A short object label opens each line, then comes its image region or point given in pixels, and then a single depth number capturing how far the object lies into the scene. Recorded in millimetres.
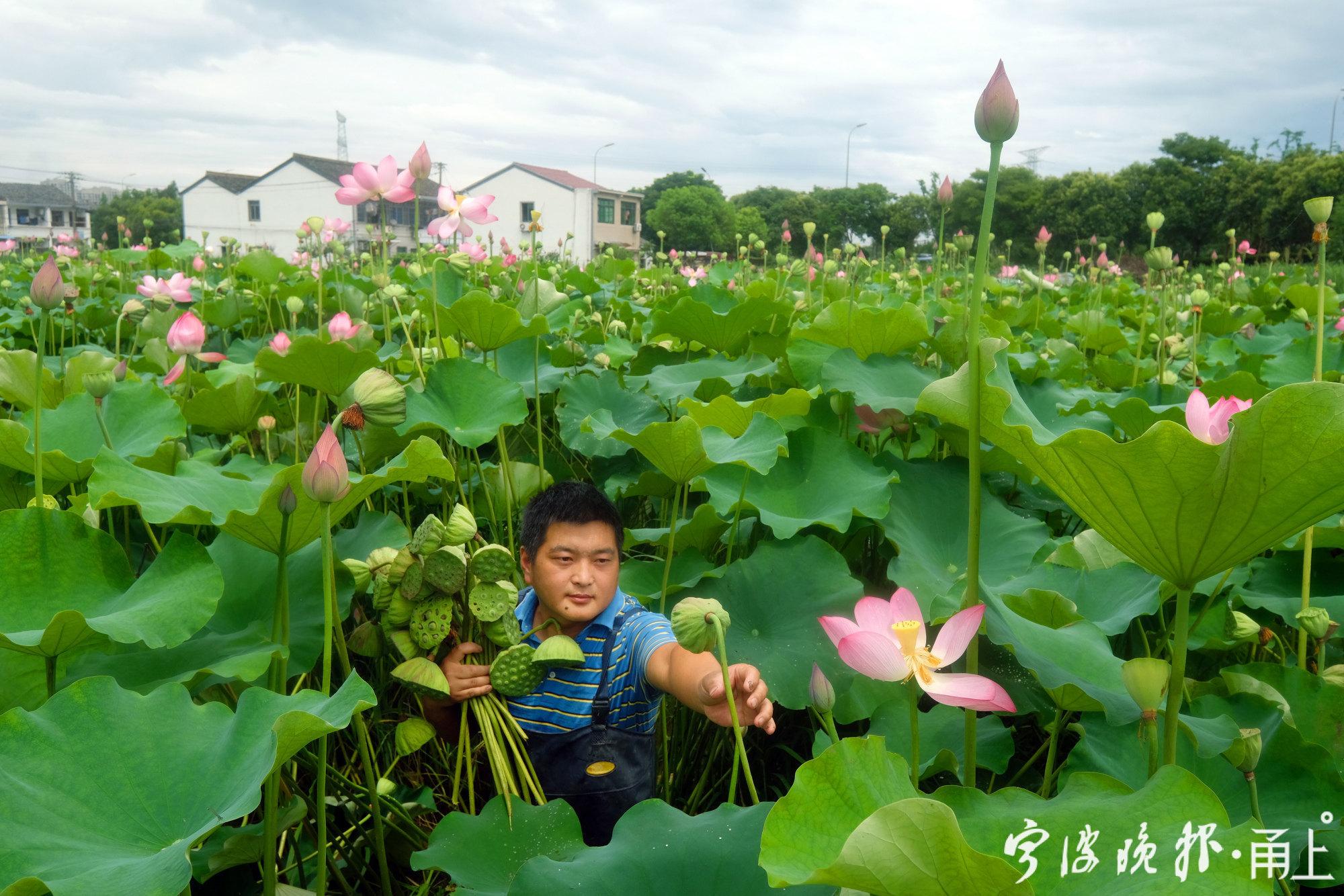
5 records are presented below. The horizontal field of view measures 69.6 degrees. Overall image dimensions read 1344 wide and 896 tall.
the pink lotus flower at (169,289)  2457
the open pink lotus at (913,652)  710
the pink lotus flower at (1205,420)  816
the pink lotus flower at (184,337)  1777
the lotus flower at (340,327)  1842
